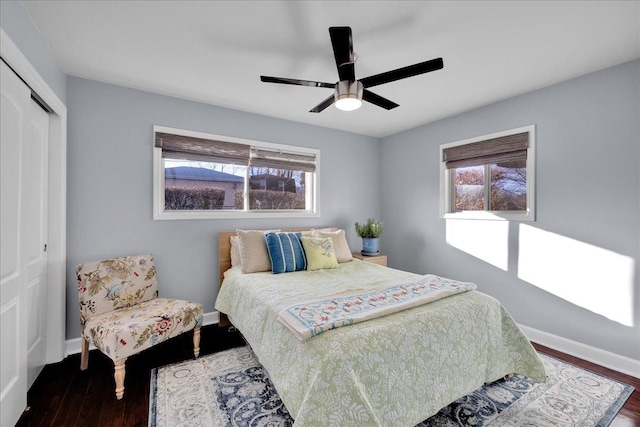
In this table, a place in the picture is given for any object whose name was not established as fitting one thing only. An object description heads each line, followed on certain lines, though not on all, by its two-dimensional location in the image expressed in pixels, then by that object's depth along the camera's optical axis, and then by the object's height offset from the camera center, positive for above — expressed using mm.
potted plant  3924 -347
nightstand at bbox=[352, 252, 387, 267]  3762 -625
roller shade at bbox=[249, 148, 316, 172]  3536 +689
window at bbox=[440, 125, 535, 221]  2928 +445
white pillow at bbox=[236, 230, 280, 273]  2791 -420
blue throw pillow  2787 -417
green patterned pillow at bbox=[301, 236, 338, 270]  2922 -434
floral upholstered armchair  1944 -829
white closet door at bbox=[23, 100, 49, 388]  2047 -249
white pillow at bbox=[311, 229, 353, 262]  3303 -383
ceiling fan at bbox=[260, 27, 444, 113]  1646 +923
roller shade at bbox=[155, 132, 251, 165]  2982 +703
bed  1268 -801
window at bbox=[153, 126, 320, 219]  3029 +424
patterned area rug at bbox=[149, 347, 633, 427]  1726 -1282
